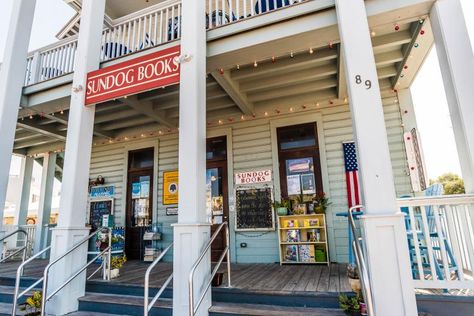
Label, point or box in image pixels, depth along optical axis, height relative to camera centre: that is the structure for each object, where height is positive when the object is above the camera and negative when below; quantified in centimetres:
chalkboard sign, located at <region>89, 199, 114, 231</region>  719 +33
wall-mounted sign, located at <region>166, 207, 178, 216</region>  648 +21
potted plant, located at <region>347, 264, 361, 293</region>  285 -66
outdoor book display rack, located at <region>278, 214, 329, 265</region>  505 -43
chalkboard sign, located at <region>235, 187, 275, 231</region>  564 +16
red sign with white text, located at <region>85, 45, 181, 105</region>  345 +182
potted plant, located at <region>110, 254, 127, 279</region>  431 -66
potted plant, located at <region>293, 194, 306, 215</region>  534 +18
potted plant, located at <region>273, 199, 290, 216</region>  530 +18
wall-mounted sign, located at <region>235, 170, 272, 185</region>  580 +82
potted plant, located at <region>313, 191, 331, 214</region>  515 +21
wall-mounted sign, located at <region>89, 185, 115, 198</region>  728 +80
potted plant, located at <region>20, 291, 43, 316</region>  334 -91
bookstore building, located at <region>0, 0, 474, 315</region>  297 +165
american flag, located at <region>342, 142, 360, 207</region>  516 +72
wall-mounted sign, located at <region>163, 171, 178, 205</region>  654 +75
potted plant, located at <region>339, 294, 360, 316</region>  260 -84
